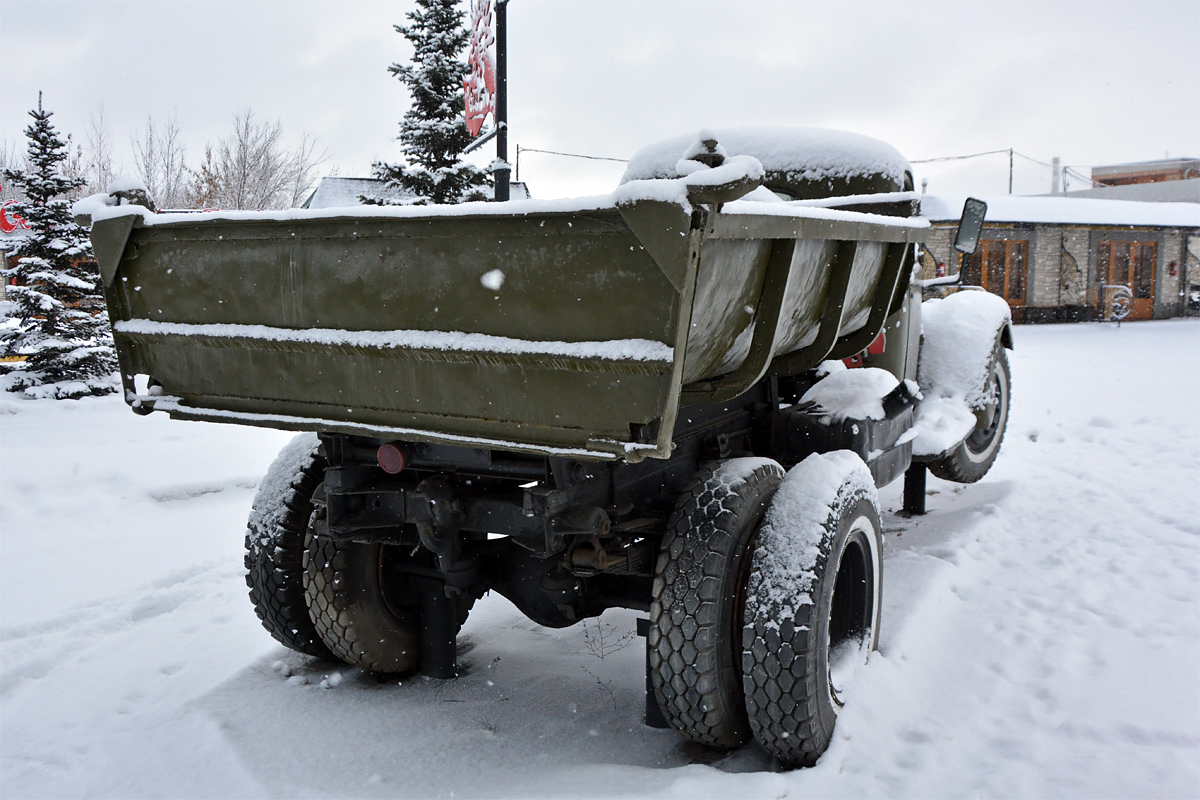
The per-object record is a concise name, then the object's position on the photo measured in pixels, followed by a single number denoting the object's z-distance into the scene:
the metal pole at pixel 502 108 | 8.58
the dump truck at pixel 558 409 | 2.17
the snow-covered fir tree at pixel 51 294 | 11.97
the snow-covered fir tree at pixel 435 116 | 13.41
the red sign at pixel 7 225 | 21.42
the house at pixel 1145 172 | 43.59
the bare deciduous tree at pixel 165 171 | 24.62
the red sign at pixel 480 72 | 9.47
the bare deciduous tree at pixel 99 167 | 26.14
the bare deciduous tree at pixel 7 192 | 29.80
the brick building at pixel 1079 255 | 23.28
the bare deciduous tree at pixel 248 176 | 22.78
